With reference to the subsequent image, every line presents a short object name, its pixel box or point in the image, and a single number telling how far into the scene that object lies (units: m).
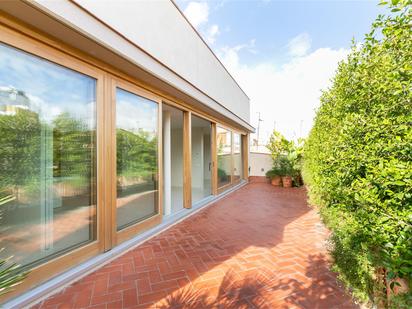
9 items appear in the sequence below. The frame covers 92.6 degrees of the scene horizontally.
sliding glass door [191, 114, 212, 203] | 10.11
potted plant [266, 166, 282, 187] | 11.91
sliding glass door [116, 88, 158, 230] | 3.80
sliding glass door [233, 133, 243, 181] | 10.98
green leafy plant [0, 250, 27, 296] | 1.28
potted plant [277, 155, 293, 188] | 11.30
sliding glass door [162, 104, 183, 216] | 5.59
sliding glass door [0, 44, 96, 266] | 2.42
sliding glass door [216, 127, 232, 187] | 8.88
